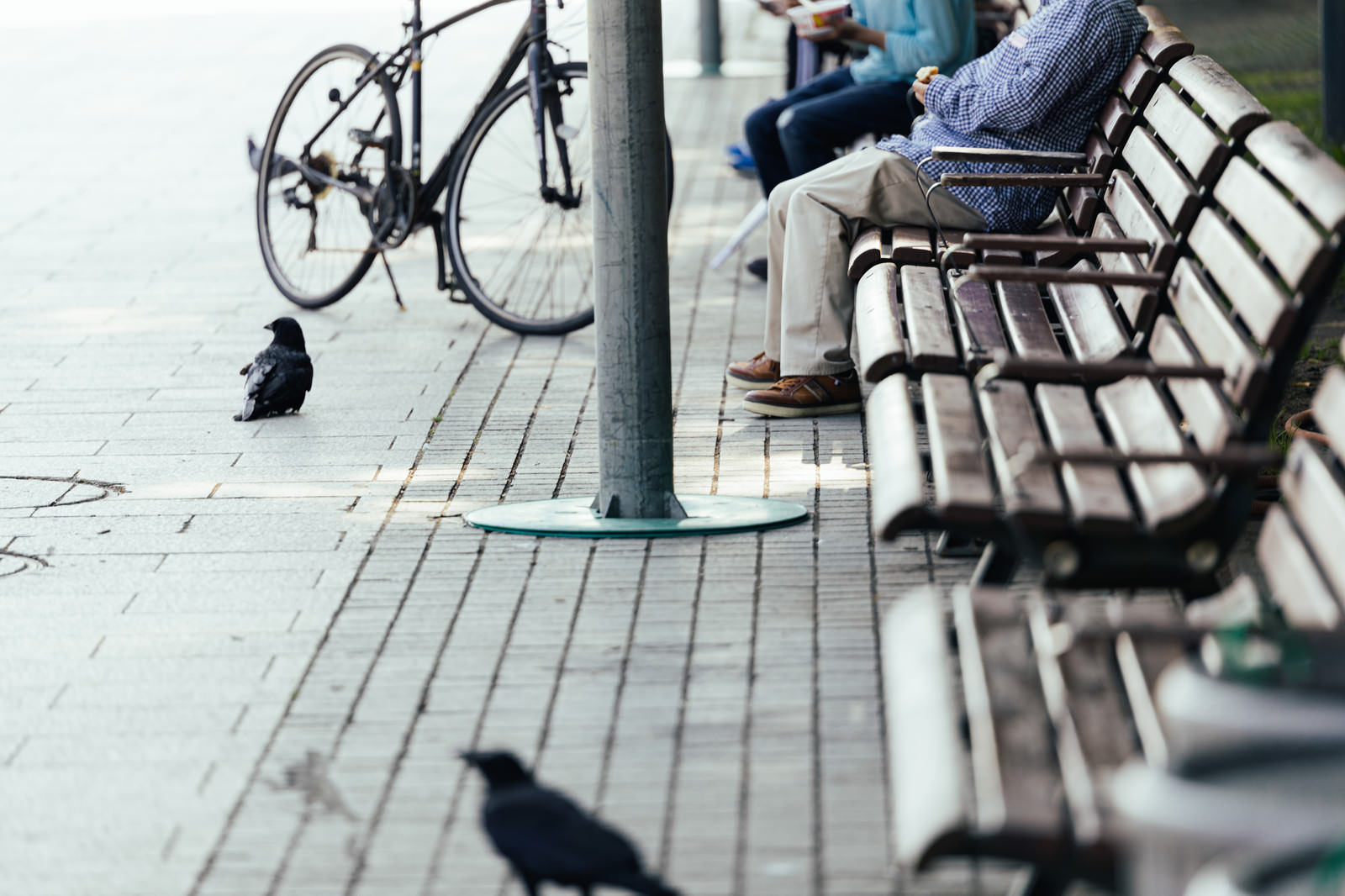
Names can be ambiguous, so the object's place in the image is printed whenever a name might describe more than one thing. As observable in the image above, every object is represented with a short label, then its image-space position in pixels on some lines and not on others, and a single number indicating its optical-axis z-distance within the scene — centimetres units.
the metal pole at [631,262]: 909
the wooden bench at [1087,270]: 823
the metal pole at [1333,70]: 2064
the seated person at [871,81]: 1377
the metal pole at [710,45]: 2997
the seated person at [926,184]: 1032
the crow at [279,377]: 1175
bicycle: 1341
